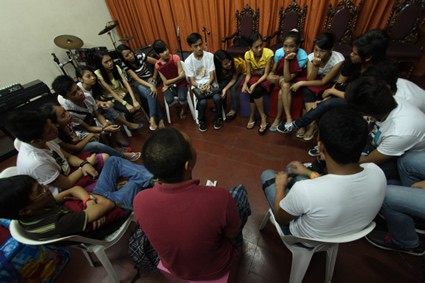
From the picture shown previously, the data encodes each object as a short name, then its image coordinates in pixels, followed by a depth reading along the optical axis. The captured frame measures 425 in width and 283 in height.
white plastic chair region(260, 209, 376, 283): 1.04
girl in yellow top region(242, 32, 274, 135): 2.44
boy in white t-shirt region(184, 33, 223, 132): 2.54
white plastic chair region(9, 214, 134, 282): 0.95
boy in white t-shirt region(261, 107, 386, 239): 0.79
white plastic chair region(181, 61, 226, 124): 2.70
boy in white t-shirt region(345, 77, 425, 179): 1.17
